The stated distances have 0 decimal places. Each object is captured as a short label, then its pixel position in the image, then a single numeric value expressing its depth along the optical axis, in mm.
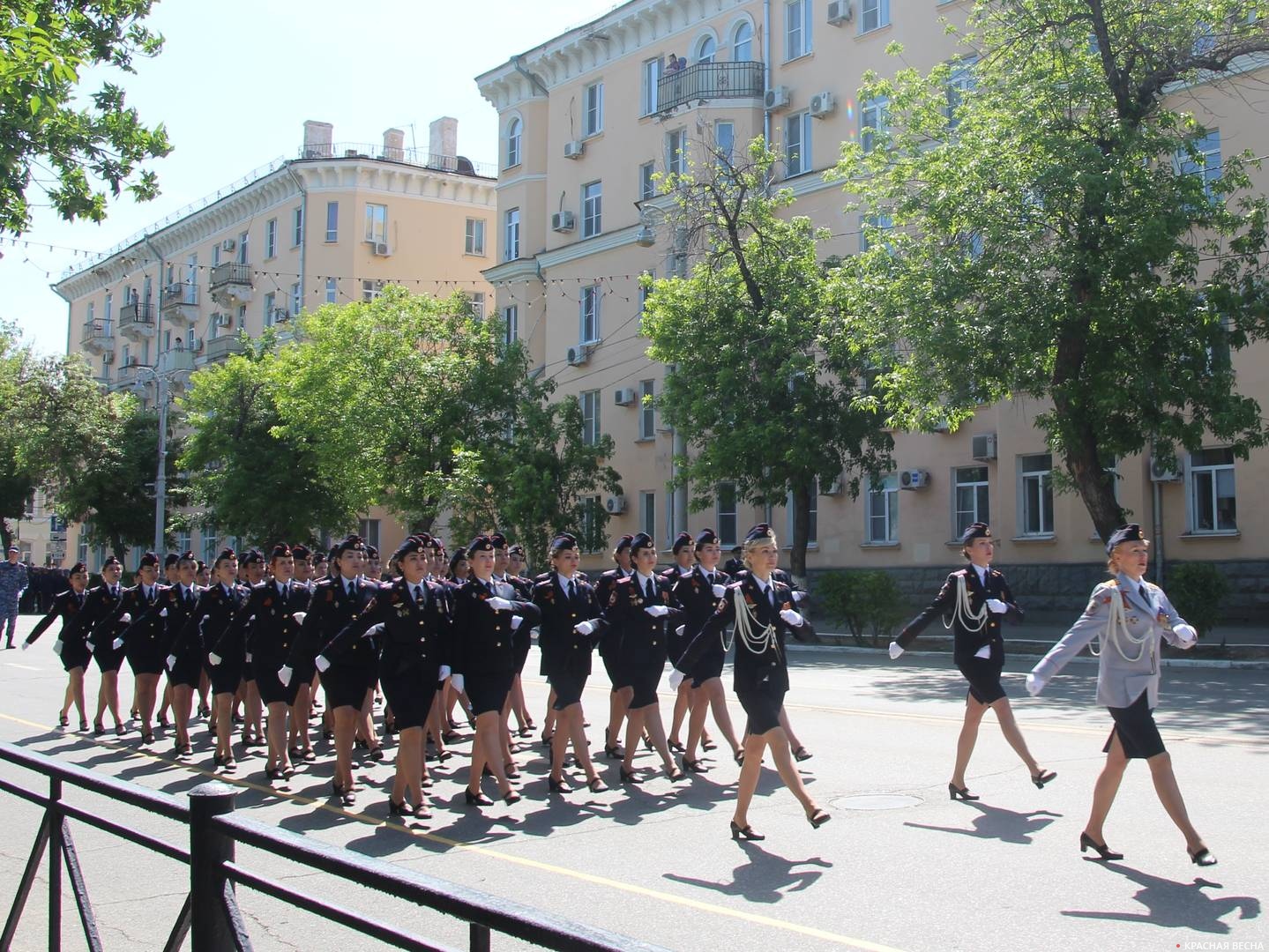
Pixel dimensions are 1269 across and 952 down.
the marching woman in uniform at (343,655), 9562
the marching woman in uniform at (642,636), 10242
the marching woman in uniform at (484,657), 9156
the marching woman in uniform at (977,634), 8852
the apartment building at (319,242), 53250
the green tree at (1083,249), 19562
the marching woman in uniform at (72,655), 14352
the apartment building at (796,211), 26484
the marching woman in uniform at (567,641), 9938
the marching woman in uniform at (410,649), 8992
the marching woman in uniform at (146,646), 13398
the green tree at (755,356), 27203
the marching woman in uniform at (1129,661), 6871
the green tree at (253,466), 42625
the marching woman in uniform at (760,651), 7773
